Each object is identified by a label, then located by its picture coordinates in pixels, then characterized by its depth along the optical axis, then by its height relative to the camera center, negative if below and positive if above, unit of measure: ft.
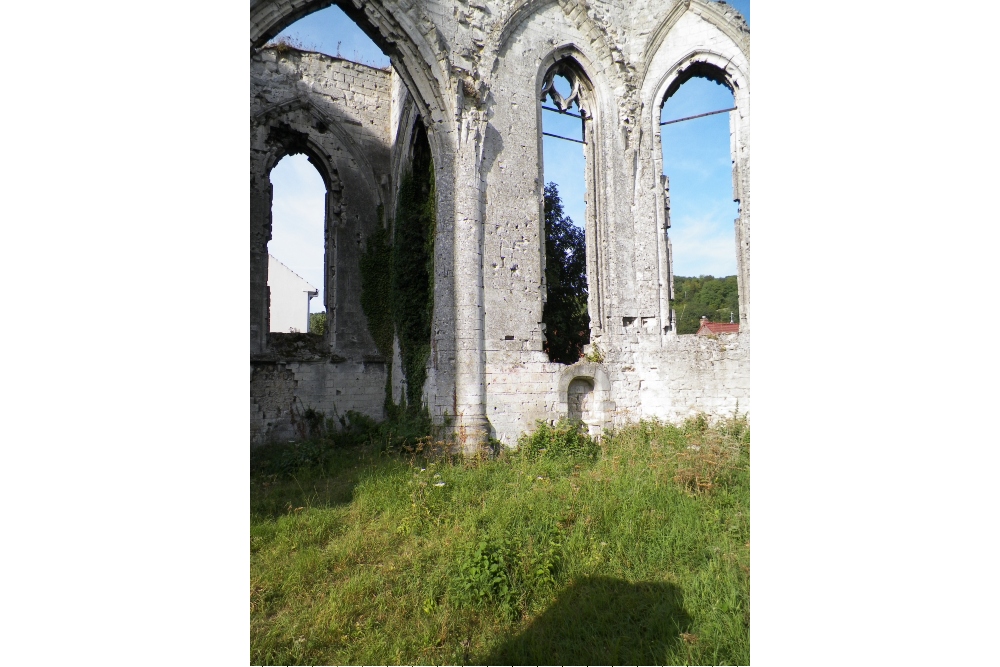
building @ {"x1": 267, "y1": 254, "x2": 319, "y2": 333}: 83.92 +7.81
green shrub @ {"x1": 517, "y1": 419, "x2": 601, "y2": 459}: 23.41 -4.94
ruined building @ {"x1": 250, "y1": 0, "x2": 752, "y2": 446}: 24.23 +6.60
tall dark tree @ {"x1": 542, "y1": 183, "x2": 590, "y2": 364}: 43.73 +4.78
